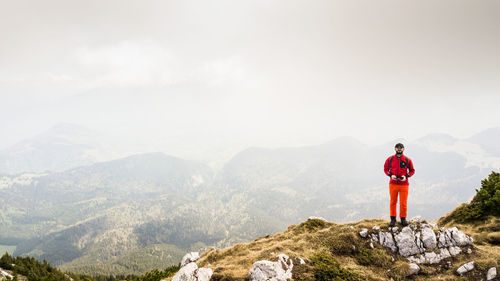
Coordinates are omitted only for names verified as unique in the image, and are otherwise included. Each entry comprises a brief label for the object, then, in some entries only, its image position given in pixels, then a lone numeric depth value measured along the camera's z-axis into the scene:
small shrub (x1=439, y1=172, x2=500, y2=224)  19.22
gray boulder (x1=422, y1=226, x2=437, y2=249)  15.66
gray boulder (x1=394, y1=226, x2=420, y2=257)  15.59
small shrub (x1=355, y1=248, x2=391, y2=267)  15.14
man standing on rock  16.42
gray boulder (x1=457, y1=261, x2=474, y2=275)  12.95
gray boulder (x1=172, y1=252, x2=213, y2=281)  14.51
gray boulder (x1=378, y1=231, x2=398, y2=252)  16.28
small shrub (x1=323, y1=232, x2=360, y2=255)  16.42
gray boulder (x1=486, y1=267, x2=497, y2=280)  12.14
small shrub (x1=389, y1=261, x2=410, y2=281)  13.77
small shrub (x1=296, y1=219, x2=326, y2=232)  22.54
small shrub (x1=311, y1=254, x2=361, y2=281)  13.34
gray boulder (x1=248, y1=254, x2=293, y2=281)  13.40
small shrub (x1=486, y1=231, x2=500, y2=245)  15.78
